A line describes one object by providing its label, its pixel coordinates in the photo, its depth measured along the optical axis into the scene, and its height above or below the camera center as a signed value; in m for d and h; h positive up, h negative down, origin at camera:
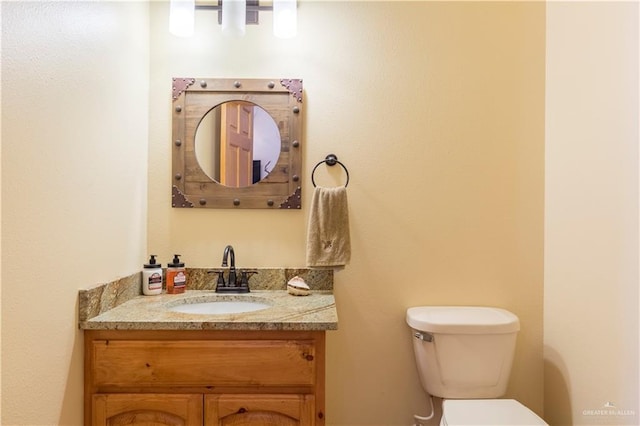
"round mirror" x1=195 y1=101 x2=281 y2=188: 1.61 +0.31
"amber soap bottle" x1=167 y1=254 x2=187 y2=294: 1.49 -0.28
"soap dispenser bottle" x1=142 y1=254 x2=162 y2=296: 1.46 -0.28
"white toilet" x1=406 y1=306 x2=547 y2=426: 1.40 -0.55
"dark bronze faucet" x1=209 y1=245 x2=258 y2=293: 1.52 -0.29
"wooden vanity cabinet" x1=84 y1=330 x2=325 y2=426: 1.10 -0.53
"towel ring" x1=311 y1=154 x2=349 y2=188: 1.61 +0.22
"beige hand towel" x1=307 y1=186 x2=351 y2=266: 1.47 -0.07
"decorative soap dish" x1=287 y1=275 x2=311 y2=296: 1.48 -0.31
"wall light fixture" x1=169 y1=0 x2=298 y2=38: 1.46 +0.80
